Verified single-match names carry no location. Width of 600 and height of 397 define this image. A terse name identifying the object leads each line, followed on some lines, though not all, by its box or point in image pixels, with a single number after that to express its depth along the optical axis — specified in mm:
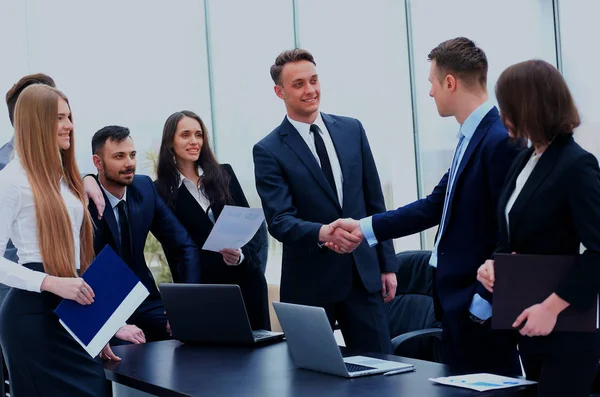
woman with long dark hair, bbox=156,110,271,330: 4129
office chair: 4176
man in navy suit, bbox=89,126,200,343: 3902
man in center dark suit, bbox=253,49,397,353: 3412
